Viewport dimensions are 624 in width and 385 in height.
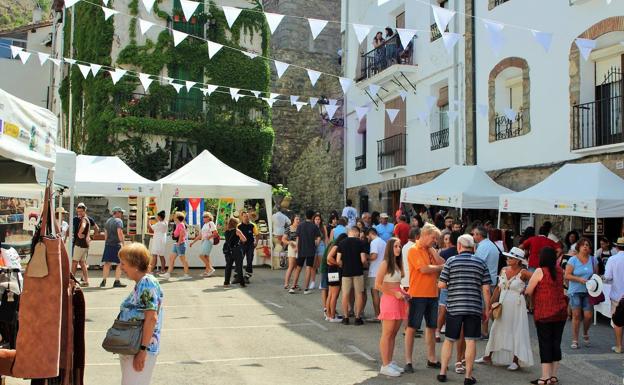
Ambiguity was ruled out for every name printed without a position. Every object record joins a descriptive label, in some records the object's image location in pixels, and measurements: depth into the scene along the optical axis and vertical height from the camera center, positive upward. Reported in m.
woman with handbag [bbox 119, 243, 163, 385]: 4.24 -0.65
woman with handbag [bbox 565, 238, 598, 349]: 8.36 -0.81
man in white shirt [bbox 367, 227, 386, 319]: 9.59 -0.61
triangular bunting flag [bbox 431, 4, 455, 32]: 9.91 +3.23
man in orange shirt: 6.74 -0.79
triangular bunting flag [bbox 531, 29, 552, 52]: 10.71 +3.12
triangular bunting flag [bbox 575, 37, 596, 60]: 10.52 +2.95
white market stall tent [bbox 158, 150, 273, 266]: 16.33 +0.76
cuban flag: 19.47 +0.14
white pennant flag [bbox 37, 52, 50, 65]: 14.70 +3.69
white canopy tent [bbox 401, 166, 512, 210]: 13.62 +0.65
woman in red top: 6.31 -0.91
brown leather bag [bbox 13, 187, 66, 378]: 4.23 -0.78
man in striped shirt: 6.19 -0.78
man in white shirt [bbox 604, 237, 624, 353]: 8.12 -0.72
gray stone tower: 26.39 +5.38
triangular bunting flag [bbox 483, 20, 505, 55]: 10.39 +3.17
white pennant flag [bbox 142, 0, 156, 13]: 10.34 +3.52
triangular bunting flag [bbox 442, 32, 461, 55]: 10.92 +3.17
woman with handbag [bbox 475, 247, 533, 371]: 6.83 -1.13
